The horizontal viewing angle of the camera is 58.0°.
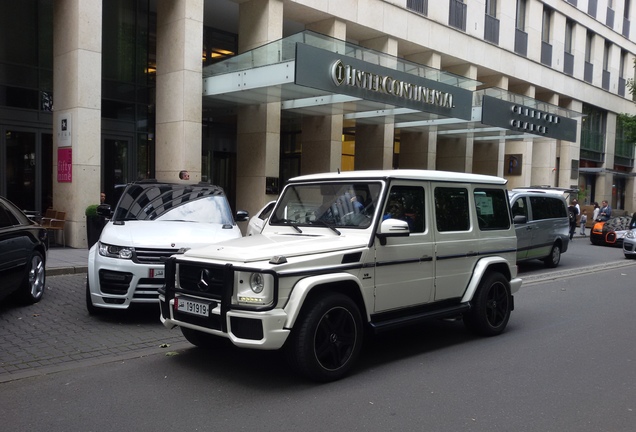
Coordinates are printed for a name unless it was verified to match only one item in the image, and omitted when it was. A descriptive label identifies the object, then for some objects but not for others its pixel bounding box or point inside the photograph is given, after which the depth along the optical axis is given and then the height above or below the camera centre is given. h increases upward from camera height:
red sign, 14.41 +0.22
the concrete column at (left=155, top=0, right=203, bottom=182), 16.00 +2.52
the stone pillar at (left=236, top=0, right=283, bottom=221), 18.06 +1.64
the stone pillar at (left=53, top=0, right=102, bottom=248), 14.23 +1.82
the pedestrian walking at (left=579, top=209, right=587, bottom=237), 27.25 -1.57
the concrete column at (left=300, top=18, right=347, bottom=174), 20.19 +1.58
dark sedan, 7.53 -1.16
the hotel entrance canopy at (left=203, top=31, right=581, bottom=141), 14.52 +2.75
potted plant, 13.98 -1.19
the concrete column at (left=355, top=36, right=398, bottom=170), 22.44 +1.67
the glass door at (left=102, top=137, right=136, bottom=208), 18.08 +0.34
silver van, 13.73 -0.93
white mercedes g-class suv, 5.04 -0.86
